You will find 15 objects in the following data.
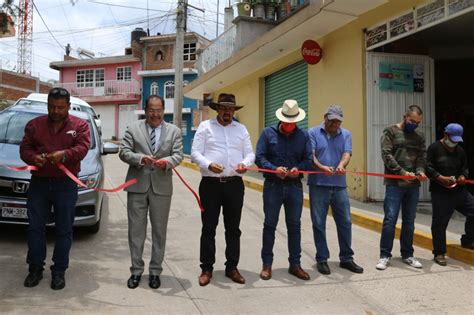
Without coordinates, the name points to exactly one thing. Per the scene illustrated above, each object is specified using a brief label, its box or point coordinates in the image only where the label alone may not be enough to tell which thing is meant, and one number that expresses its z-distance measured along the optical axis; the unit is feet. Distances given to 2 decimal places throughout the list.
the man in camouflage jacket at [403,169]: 16.76
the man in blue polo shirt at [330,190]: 16.22
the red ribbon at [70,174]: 13.51
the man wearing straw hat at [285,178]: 15.31
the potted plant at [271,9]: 43.07
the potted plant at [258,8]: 42.78
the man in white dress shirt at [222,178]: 14.58
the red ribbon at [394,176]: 15.33
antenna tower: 125.90
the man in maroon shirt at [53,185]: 13.67
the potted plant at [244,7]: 43.27
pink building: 112.47
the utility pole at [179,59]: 64.80
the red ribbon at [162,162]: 13.69
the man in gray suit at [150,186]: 14.19
